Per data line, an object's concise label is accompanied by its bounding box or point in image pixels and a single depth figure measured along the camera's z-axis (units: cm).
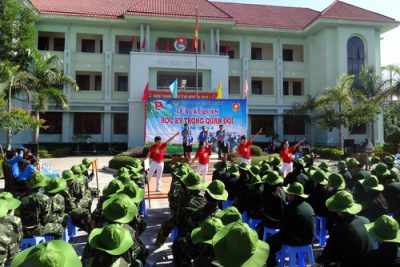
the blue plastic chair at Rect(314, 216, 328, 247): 554
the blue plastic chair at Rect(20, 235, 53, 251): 445
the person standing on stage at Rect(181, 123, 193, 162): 1517
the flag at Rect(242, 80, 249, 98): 2258
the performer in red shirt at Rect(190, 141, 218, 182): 1005
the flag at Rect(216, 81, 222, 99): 2362
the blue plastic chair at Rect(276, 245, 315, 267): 405
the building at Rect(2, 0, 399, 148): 2458
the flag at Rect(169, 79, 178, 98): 2127
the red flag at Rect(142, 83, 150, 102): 2265
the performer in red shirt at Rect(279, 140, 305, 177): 1066
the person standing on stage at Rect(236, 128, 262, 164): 1104
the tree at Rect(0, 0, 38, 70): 1493
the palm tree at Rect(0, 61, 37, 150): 1431
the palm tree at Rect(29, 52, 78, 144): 1977
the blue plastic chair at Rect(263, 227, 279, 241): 495
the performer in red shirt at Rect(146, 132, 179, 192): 944
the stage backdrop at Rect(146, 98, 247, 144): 2009
